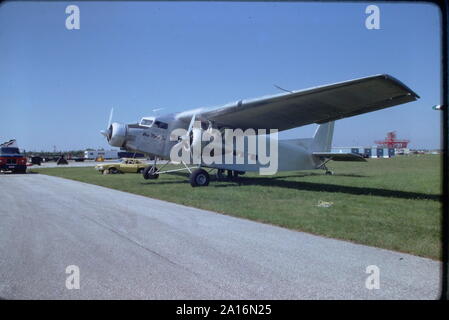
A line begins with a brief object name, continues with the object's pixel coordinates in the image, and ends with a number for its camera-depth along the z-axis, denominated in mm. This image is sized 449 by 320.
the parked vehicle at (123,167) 24906
